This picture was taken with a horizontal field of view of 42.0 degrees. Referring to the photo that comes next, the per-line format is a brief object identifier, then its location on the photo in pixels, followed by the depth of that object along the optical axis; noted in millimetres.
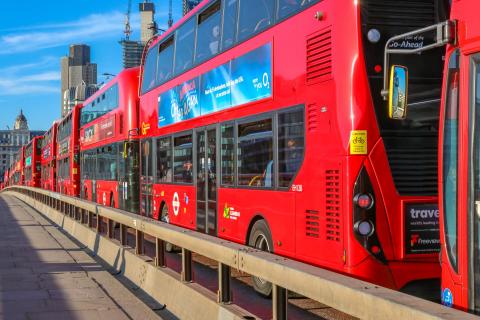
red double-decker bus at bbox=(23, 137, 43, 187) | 52250
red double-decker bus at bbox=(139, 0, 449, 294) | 5984
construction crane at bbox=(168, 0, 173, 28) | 134400
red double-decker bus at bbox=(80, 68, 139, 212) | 16650
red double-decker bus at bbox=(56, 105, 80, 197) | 27859
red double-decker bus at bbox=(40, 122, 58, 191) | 38781
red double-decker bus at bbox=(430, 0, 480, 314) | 3875
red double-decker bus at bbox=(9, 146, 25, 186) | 65438
